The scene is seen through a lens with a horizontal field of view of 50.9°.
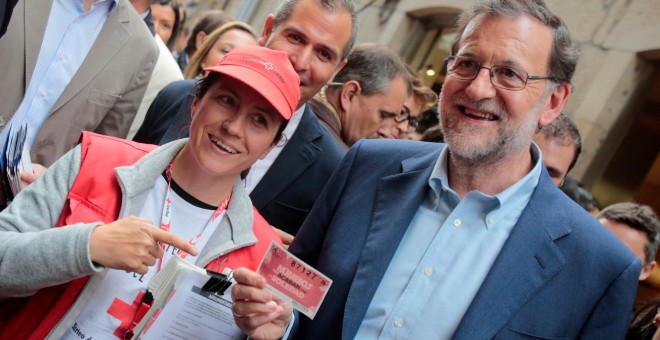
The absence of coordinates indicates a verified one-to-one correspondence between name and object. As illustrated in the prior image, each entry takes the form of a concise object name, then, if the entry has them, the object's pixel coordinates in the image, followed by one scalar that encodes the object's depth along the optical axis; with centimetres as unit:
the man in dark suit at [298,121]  315
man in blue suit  218
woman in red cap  195
